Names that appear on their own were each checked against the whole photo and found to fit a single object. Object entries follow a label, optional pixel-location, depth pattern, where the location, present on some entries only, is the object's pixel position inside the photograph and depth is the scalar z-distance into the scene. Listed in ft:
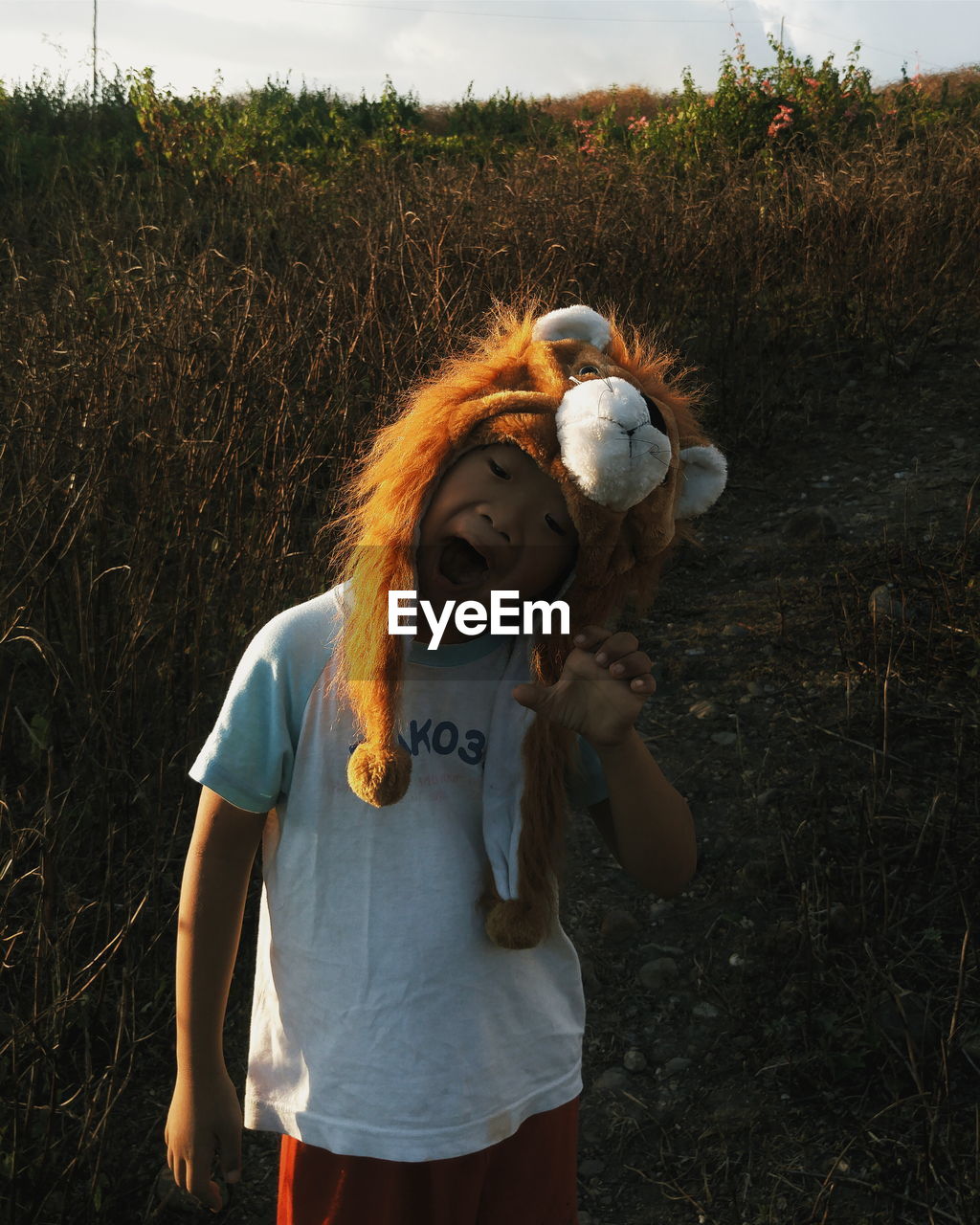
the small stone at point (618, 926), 8.24
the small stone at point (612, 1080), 7.20
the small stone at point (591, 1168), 6.64
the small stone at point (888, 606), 10.17
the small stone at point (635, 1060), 7.27
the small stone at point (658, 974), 7.80
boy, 3.53
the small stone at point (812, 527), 12.87
